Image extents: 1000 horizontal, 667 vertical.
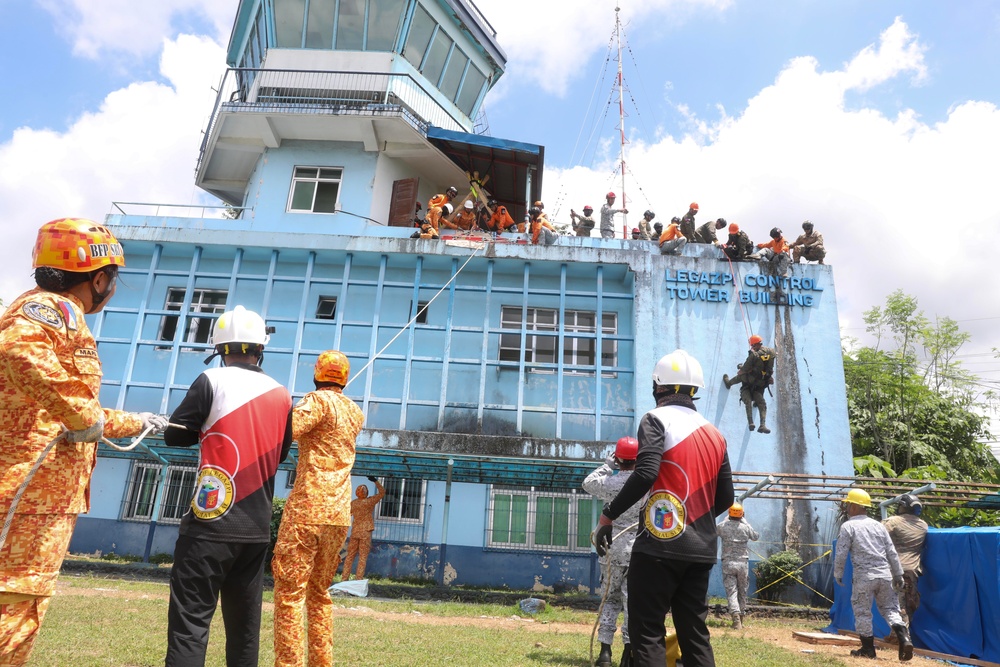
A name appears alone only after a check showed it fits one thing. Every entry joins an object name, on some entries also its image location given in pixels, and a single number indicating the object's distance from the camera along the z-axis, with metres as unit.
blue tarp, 6.99
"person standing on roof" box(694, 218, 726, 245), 14.95
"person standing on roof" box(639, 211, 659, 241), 15.73
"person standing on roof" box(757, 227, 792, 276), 14.19
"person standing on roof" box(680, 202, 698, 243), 15.05
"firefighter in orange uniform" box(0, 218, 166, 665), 2.43
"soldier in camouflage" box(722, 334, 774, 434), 12.63
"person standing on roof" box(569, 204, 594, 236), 15.53
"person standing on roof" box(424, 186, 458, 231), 14.94
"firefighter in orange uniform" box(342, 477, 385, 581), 12.03
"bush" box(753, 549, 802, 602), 11.94
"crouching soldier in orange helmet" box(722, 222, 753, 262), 14.43
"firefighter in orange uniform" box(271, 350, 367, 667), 3.75
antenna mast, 18.81
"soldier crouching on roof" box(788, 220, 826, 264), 14.42
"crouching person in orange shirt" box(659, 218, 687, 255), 14.45
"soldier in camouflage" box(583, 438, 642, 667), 5.75
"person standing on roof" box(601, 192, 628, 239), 15.76
